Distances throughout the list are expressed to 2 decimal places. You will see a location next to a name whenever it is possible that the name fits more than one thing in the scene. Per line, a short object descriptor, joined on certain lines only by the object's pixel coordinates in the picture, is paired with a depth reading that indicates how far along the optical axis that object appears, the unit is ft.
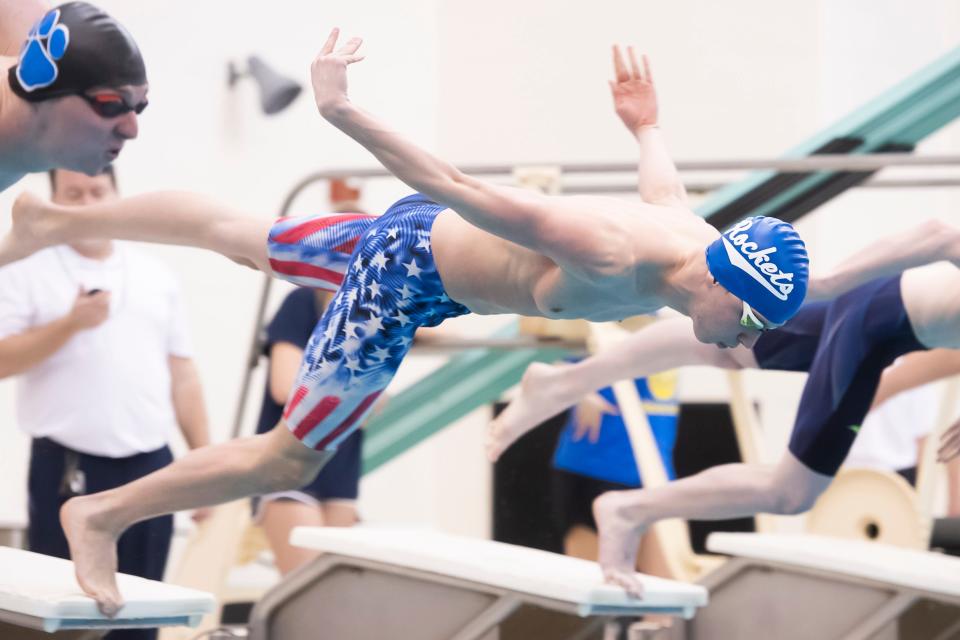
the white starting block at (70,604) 23.03
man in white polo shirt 28.89
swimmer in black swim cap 21.16
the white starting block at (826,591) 30.84
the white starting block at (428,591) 28.12
